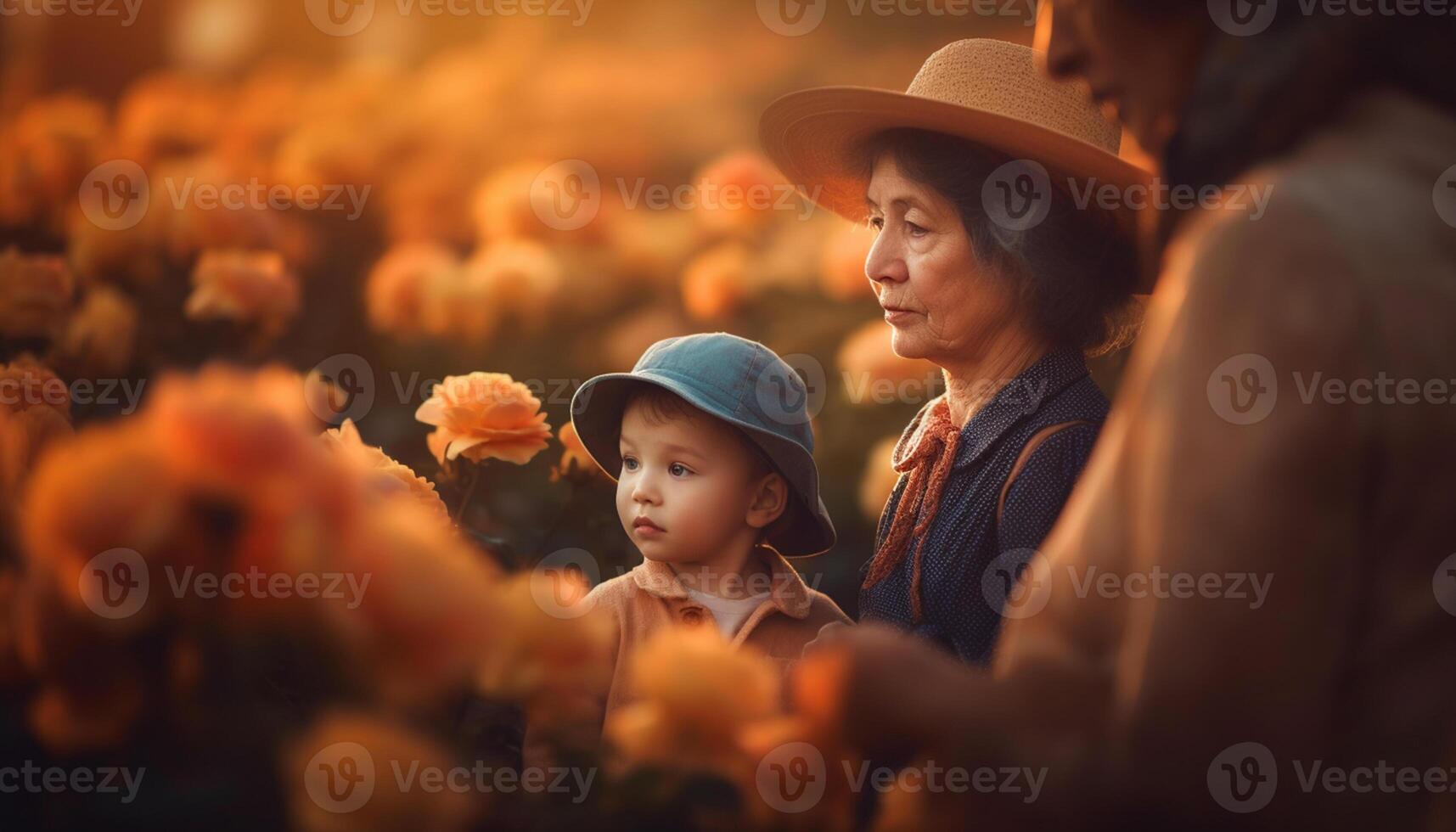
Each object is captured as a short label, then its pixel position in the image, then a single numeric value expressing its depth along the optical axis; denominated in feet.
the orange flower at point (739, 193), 11.77
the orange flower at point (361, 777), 2.71
